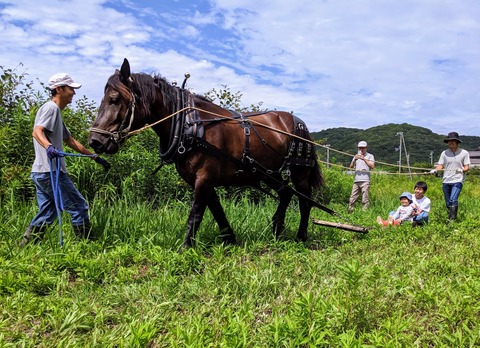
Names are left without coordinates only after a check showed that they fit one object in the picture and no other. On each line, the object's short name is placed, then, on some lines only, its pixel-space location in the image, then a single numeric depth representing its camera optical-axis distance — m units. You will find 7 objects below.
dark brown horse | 3.62
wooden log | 4.88
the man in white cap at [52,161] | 3.68
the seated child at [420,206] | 6.32
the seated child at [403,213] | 6.43
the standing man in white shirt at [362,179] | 8.68
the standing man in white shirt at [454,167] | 7.00
